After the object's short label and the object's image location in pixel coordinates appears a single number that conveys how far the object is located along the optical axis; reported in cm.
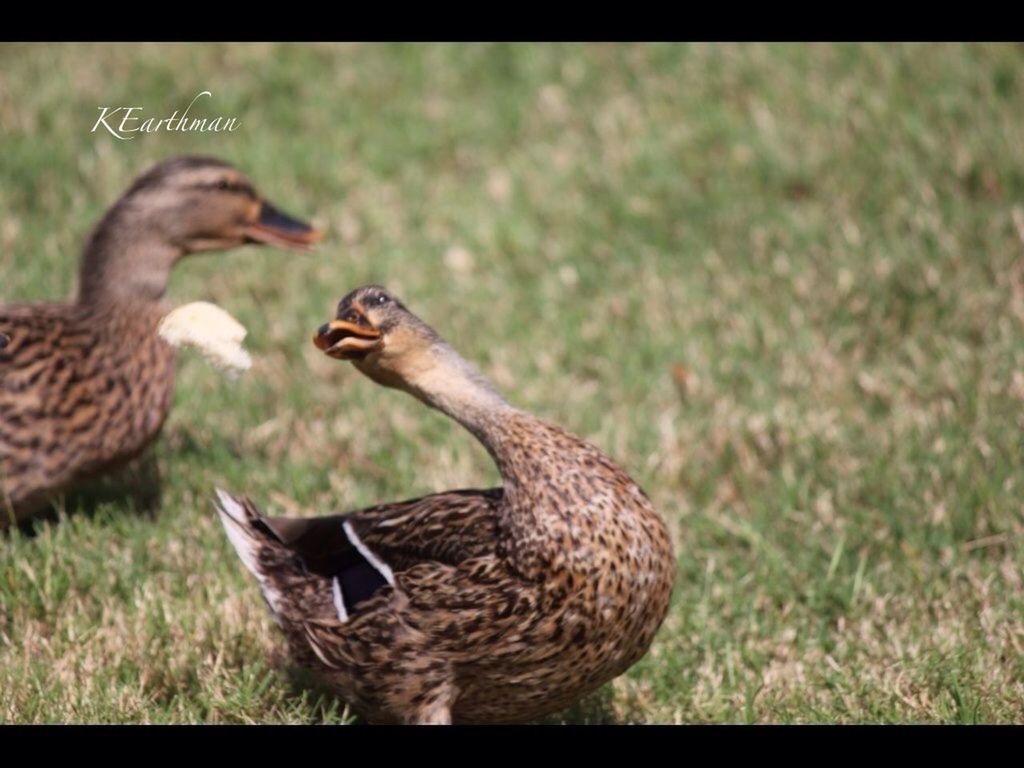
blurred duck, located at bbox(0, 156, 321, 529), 972
